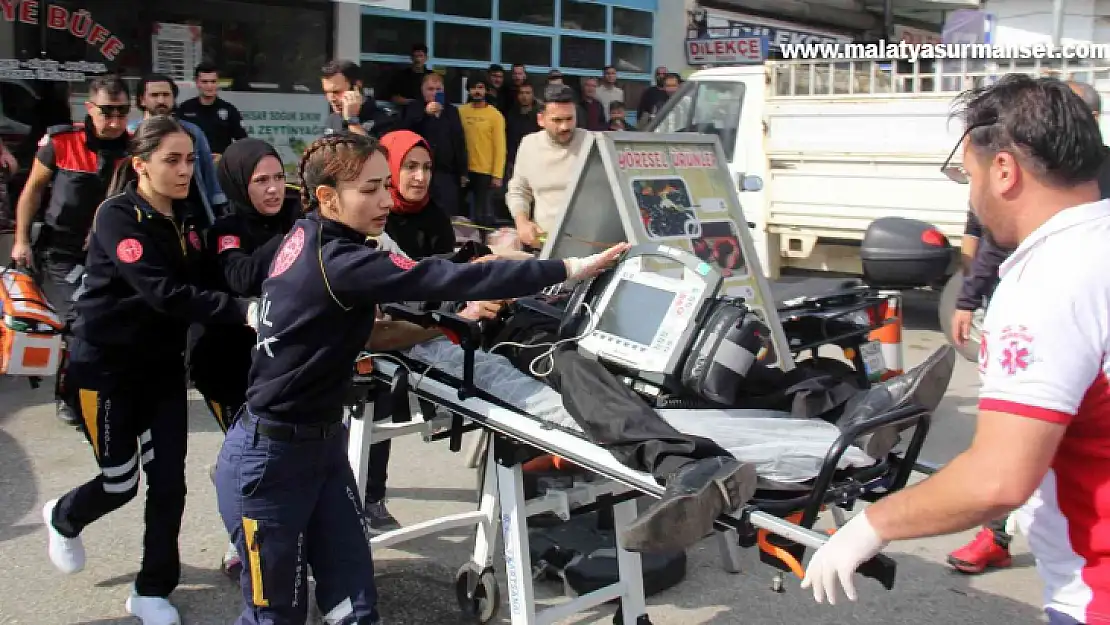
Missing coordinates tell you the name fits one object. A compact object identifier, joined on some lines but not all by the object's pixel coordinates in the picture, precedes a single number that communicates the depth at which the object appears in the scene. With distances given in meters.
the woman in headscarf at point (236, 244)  4.00
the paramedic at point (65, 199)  6.08
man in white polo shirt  1.76
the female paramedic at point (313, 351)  2.93
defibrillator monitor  3.26
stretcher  2.69
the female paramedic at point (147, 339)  3.66
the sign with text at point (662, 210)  4.48
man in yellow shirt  12.16
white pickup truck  8.60
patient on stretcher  2.58
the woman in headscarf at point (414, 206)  4.36
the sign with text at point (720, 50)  17.77
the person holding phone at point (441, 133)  11.31
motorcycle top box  5.58
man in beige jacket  5.92
